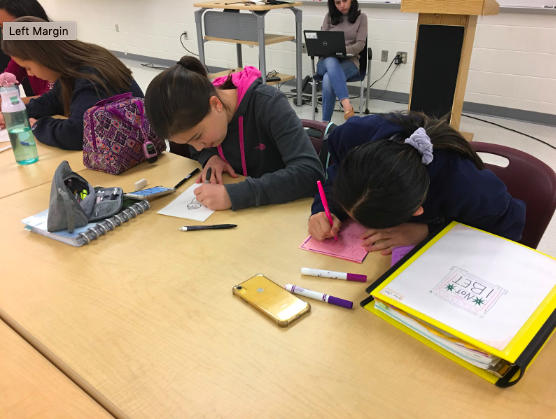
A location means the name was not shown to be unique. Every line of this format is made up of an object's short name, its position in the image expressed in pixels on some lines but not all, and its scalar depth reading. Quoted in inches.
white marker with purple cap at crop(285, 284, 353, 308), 32.8
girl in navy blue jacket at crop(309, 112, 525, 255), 33.5
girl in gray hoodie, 46.4
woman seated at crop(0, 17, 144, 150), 64.7
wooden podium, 104.7
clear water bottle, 59.7
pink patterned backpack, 55.1
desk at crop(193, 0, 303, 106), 146.4
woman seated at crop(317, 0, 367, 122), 149.3
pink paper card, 38.9
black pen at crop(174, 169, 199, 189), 54.0
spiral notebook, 42.4
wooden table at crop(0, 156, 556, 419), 25.7
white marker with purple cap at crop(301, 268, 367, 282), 35.5
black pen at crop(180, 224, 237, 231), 43.6
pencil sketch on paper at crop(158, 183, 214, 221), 46.6
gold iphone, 31.9
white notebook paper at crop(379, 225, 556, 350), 28.2
